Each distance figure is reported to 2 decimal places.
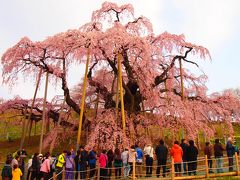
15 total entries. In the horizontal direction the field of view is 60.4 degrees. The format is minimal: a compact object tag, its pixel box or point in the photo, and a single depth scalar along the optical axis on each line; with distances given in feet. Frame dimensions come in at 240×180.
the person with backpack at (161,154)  34.24
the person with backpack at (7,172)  29.57
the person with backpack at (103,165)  35.32
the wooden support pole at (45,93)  50.77
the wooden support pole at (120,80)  44.97
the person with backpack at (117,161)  36.42
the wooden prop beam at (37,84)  54.39
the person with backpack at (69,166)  35.79
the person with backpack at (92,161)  35.69
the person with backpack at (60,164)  36.26
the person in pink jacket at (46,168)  35.57
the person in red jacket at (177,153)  32.76
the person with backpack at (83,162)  35.60
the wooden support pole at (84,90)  43.28
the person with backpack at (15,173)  30.23
